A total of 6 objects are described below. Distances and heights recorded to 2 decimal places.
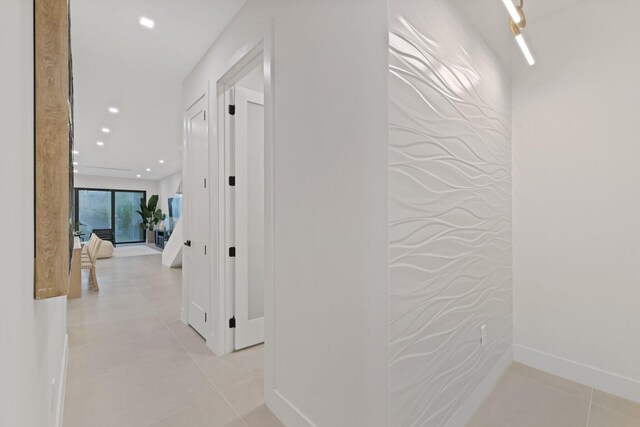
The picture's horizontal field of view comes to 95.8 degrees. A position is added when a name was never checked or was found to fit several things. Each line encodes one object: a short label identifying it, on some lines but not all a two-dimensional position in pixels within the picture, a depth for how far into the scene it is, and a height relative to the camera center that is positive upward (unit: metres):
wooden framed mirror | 0.77 +0.18
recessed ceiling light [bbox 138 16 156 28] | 2.33 +1.58
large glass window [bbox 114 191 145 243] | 11.77 -0.07
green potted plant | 11.51 +0.01
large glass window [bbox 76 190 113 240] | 10.95 +0.22
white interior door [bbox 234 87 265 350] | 2.58 -0.02
